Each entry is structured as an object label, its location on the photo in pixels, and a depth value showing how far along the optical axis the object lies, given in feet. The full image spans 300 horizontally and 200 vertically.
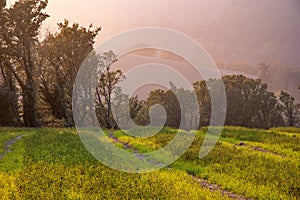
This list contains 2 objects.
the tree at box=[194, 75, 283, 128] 336.08
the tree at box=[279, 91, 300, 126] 357.41
